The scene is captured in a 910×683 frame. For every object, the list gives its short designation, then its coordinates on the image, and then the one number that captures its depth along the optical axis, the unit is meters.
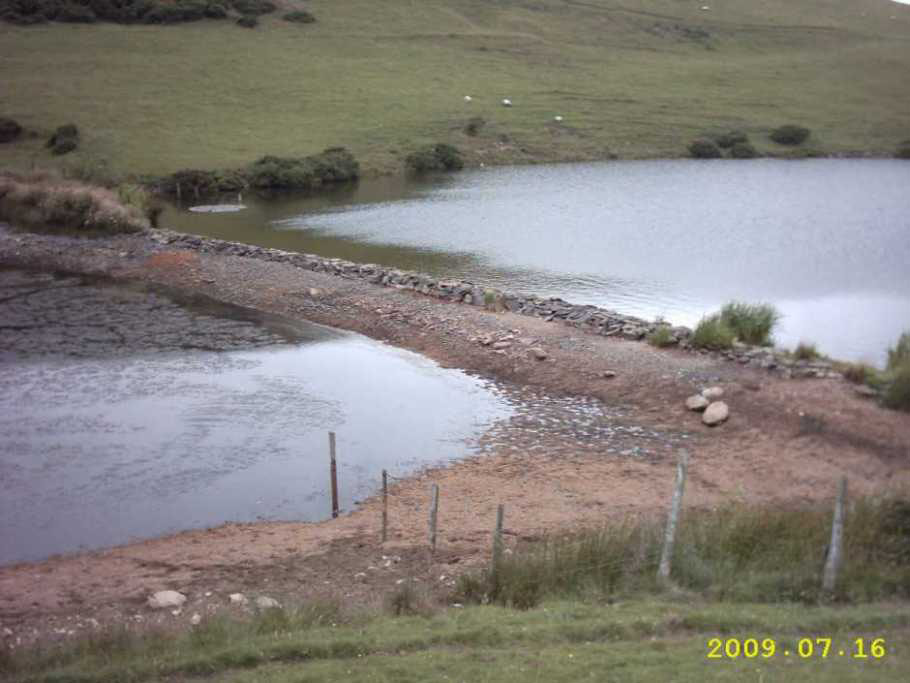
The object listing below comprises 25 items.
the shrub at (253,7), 90.06
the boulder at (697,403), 18.53
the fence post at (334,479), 14.75
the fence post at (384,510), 13.15
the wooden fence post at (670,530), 10.27
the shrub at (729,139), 73.56
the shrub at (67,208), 39.28
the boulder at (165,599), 11.57
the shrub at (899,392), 17.00
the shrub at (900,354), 18.75
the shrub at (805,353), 19.97
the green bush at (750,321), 21.89
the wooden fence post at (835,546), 9.64
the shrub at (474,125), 70.88
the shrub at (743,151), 72.06
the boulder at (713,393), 18.72
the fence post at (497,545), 10.52
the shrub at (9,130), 56.50
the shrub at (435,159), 64.94
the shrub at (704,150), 71.75
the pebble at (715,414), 17.92
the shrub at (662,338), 21.84
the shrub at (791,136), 75.19
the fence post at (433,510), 11.93
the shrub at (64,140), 55.25
